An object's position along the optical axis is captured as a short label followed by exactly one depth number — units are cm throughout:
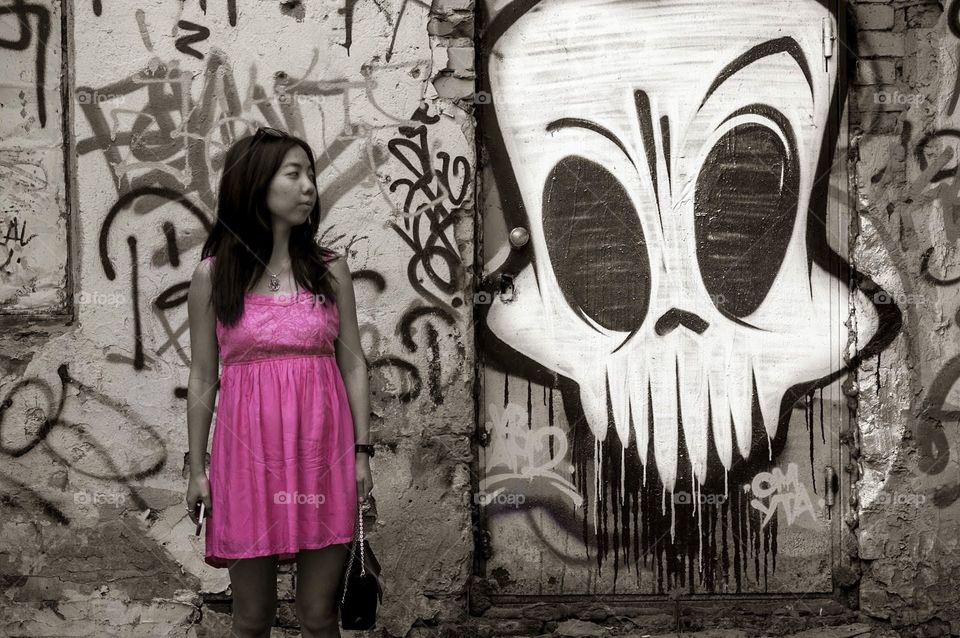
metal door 406
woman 271
